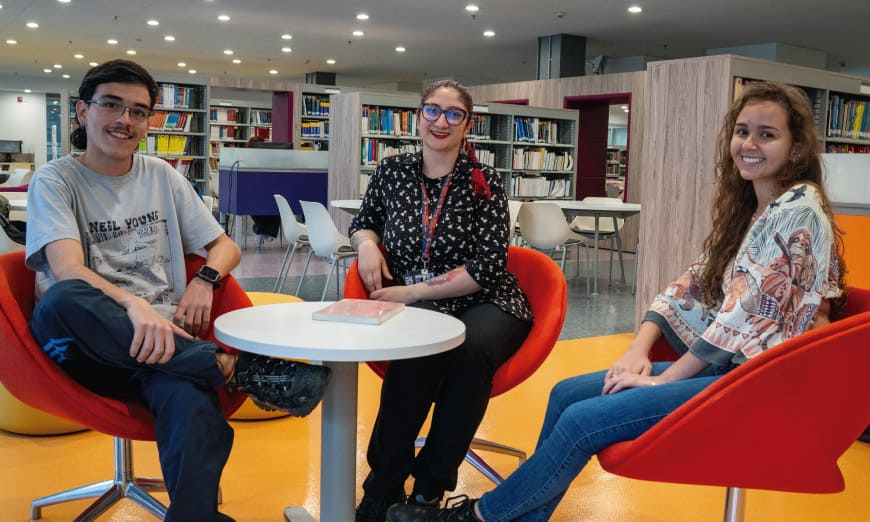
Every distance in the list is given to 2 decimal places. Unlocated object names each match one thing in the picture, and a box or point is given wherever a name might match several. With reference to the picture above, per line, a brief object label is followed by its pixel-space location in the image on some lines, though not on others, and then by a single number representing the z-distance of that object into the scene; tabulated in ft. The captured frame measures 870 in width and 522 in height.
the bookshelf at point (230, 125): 48.91
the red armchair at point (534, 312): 7.34
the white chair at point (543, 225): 21.35
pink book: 5.99
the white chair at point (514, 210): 22.25
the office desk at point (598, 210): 21.98
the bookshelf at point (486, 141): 27.30
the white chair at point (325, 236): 18.07
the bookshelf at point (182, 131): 34.45
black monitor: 32.64
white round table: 5.17
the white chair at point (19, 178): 38.32
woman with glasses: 6.80
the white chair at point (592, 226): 24.91
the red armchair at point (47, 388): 5.53
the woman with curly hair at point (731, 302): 5.23
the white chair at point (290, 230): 20.25
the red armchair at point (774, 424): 4.75
